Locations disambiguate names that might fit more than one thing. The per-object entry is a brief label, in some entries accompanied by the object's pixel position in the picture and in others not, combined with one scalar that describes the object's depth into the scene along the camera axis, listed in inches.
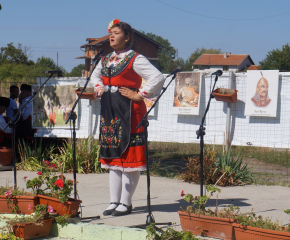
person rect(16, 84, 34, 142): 360.8
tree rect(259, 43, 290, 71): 2148.1
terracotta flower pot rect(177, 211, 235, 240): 142.9
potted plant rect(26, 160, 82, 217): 166.7
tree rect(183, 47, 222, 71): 4037.9
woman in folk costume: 181.2
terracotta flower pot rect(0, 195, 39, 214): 173.8
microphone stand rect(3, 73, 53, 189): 202.5
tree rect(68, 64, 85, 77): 4210.1
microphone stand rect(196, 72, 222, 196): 167.3
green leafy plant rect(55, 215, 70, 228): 161.2
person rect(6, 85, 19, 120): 358.6
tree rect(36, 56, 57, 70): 2512.9
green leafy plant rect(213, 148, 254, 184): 274.7
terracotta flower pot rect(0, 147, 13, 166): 332.2
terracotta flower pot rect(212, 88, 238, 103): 293.4
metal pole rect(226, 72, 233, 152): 307.1
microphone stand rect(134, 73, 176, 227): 159.2
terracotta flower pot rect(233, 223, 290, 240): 128.3
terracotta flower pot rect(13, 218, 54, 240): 154.2
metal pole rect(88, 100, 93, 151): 353.4
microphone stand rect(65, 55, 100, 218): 177.4
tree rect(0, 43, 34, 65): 1637.6
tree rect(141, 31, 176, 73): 3109.3
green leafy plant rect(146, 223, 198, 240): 132.7
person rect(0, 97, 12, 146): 335.0
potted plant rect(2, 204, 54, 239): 154.2
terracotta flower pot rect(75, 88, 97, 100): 334.6
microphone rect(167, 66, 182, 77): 166.2
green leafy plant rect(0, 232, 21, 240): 149.1
